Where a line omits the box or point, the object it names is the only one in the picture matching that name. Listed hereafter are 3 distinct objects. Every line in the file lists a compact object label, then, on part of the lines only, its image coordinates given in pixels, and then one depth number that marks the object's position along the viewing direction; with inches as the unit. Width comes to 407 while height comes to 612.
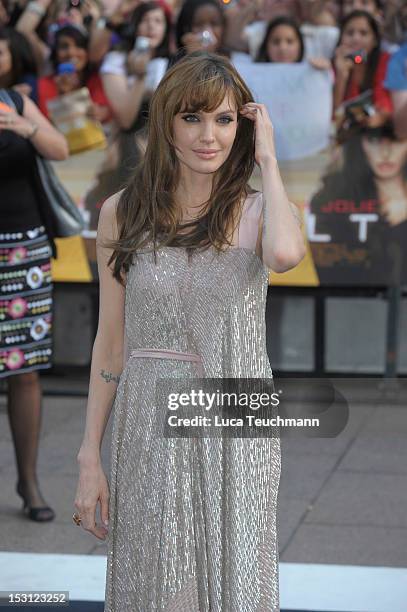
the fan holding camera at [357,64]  375.3
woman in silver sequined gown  140.8
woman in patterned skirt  274.4
